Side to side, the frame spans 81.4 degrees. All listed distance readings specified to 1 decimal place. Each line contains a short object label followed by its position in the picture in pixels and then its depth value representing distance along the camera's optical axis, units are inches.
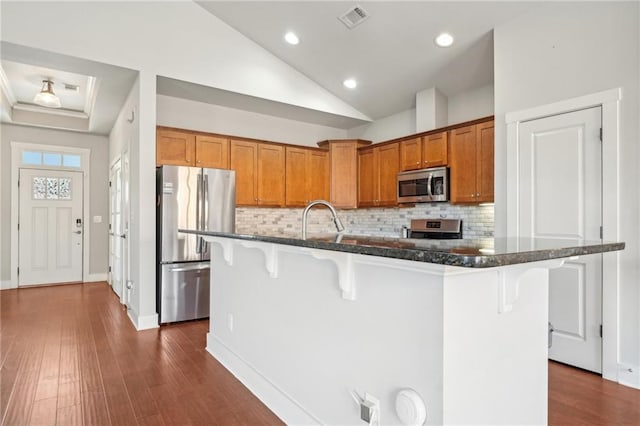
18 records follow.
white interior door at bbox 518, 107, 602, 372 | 112.4
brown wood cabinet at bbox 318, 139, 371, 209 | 229.8
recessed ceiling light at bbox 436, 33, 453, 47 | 150.0
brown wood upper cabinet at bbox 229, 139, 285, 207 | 200.8
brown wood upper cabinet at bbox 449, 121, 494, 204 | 157.8
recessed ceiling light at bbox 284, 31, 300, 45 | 173.0
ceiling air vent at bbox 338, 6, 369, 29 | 147.9
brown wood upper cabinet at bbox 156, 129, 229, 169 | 177.8
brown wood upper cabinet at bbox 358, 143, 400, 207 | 205.0
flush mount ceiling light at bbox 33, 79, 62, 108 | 184.0
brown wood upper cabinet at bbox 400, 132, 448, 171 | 177.1
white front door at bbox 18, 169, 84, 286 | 245.0
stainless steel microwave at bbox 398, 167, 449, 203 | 175.5
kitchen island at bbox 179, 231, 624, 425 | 49.0
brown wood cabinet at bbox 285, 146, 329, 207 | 219.1
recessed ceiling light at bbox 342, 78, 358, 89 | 198.3
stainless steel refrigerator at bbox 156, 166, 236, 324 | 161.5
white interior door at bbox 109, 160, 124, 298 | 210.8
